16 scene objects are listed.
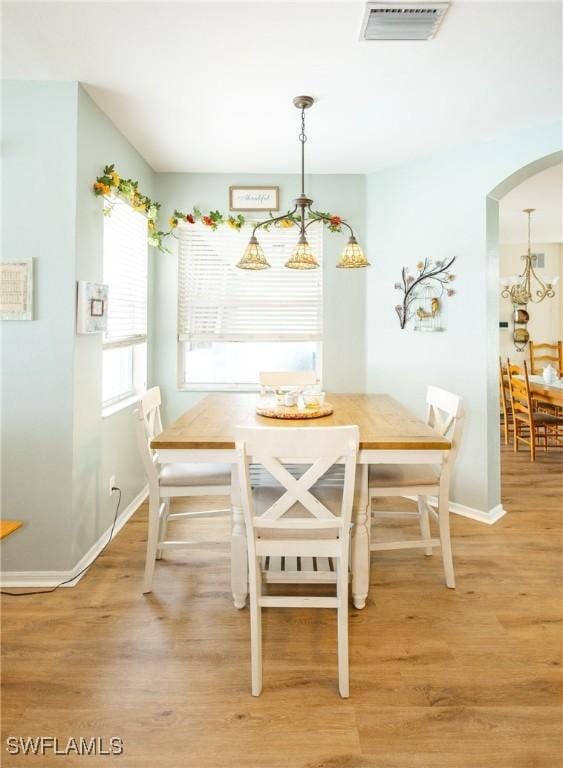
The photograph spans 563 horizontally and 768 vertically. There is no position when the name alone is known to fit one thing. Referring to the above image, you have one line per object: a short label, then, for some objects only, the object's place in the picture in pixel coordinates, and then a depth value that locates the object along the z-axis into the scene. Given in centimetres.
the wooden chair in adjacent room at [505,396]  559
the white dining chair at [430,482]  240
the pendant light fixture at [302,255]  264
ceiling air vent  195
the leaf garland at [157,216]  290
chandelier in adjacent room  654
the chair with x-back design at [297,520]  168
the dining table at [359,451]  208
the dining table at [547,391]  469
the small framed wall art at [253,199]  402
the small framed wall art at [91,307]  255
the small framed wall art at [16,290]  244
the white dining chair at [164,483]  239
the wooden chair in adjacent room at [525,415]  488
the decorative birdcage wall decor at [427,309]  366
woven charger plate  255
